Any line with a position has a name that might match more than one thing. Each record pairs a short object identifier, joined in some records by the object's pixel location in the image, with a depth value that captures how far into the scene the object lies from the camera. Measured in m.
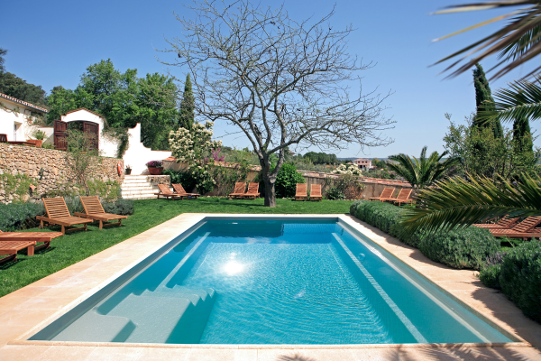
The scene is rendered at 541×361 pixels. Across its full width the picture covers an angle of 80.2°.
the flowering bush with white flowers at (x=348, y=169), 18.59
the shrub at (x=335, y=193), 17.41
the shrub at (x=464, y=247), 5.37
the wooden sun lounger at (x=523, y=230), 6.94
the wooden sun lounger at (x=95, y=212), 8.65
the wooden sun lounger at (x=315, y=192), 16.19
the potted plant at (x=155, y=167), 19.88
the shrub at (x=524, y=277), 3.47
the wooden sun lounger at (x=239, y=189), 16.83
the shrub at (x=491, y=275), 4.47
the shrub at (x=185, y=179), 18.09
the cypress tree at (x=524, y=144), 9.34
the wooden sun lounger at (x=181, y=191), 16.05
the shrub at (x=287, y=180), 17.05
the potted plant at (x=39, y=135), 16.81
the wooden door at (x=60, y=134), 16.12
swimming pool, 3.72
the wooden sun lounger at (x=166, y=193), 15.59
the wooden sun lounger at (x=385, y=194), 15.20
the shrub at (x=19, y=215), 7.57
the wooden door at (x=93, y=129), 19.66
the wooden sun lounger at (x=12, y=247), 4.92
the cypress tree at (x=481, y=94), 12.23
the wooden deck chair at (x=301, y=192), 16.23
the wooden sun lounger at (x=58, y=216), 7.65
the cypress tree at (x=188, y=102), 13.04
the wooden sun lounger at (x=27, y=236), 5.51
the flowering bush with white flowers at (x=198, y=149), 17.66
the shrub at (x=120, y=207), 10.32
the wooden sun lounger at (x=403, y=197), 14.20
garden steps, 16.16
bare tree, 11.81
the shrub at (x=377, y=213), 8.51
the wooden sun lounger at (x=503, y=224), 7.55
